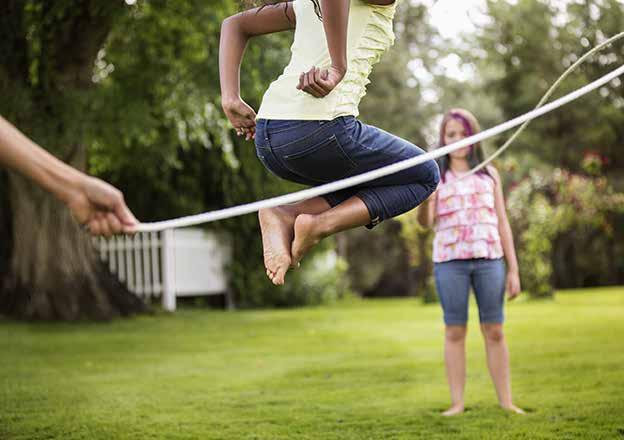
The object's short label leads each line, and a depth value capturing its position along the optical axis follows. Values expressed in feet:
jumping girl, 9.35
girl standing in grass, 16.48
